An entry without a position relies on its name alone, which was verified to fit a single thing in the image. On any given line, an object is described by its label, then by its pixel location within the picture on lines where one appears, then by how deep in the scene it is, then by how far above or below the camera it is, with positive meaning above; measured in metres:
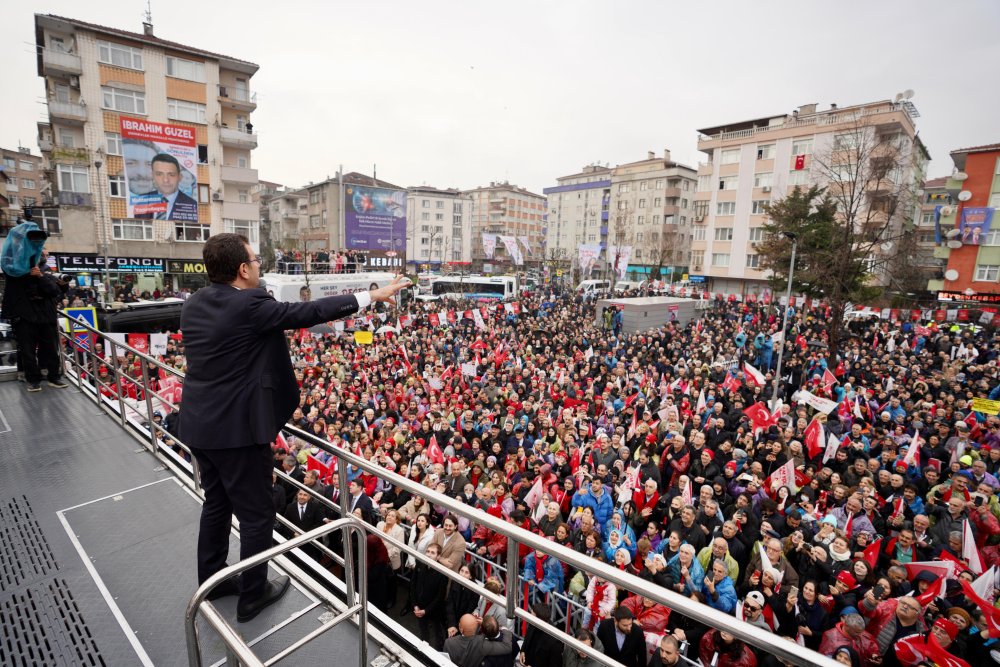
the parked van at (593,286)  41.49 -1.92
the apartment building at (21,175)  68.74 +10.93
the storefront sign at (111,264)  28.22 -0.71
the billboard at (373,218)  39.75 +3.42
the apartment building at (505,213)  93.44 +9.58
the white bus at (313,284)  24.53 -1.41
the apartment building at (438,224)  82.19 +6.36
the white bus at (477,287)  39.31 -2.04
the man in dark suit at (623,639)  4.60 -3.51
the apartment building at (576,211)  78.88 +8.92
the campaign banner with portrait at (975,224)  35.19 +3.67
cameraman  5.66 -0.79
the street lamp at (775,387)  13.98 -3.38
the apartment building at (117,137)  29.41 +7.29
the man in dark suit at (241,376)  2.39 -0.60
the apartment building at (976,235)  34.97 +2.89
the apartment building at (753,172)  39.91 +9.04
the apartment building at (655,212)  63.91 +7.41
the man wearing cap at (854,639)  4.63 -3.49
